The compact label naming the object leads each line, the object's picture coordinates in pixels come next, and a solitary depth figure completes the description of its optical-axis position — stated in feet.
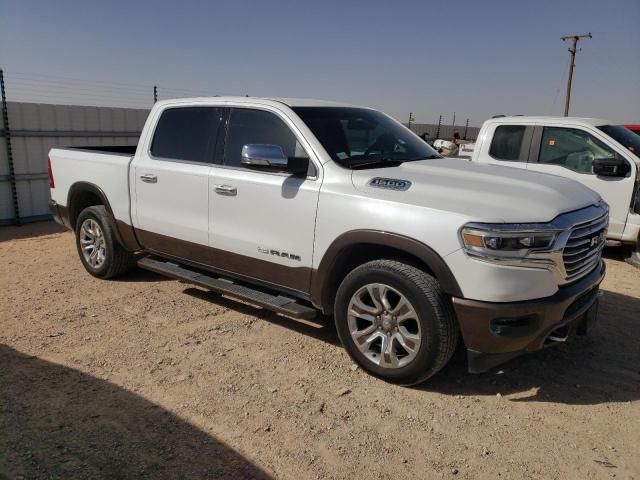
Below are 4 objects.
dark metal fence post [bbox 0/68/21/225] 28.68
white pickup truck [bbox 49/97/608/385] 10.35
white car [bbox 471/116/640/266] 22.25
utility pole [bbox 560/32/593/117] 109.55
